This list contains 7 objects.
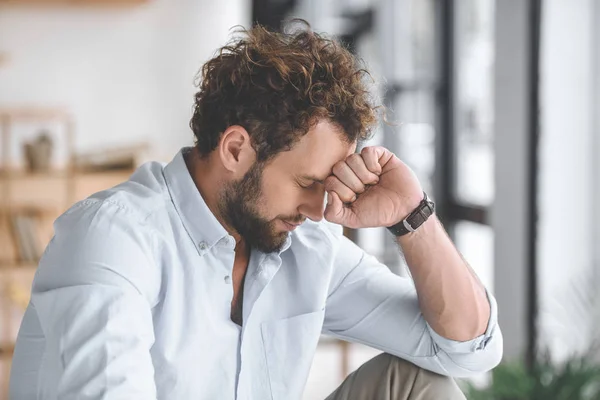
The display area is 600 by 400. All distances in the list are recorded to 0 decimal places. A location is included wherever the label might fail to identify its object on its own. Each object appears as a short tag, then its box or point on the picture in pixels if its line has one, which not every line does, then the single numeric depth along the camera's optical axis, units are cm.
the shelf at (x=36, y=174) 421
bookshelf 417
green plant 185
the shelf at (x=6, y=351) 407
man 144
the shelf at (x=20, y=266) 416
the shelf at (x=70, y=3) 442
